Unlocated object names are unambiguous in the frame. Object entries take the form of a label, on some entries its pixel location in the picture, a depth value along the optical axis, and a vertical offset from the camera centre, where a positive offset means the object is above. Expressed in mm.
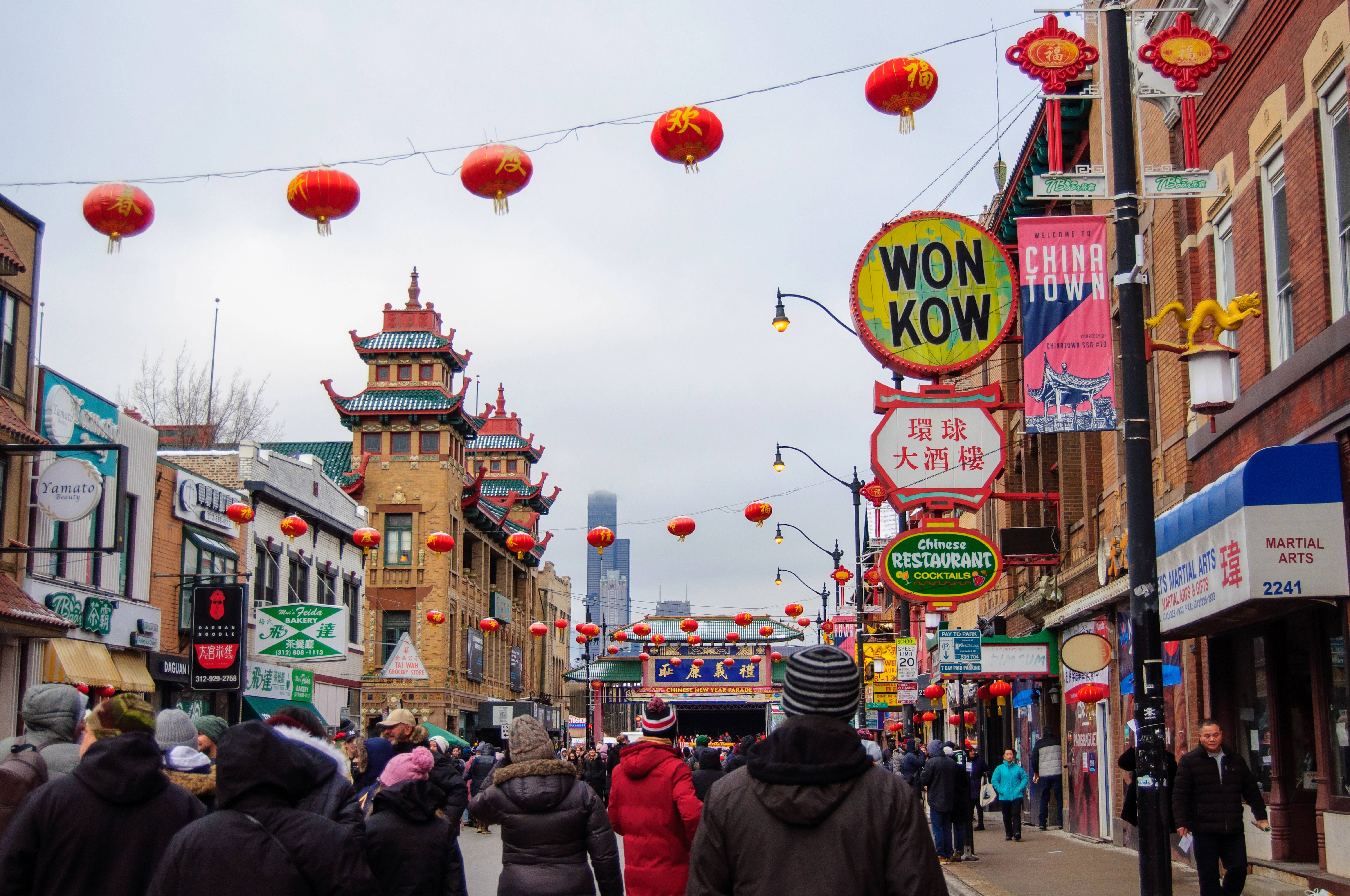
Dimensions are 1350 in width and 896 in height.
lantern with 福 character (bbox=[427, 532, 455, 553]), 41094 +3580
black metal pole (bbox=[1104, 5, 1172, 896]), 9844 +1184
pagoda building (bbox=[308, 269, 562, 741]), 56281 +6909
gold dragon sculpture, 11664 +2887
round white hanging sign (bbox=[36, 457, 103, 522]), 23297 +2891
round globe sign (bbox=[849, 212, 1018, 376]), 19578 +5116
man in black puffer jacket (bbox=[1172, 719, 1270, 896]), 12047 -1173
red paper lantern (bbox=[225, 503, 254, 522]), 31484 +3417
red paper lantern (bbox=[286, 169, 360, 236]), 13523 +4493
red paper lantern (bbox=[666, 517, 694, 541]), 33719 +3274
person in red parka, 8516 -904
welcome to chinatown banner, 16375 +4003
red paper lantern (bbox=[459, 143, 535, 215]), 13102 +4557
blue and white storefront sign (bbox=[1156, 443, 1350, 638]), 11984 +1161
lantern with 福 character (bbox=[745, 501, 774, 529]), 33312 +3600
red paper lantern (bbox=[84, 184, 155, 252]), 13961 +4481
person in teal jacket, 24188 -2172
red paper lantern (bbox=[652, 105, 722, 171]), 13109 +4891
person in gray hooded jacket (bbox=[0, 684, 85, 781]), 7180 -289
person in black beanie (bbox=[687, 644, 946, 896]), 4438 -489
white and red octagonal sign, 19547 +2945
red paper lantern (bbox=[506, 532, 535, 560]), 41094 +3595
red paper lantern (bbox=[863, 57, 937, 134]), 13617 +5541
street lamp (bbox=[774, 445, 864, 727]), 35156 +3428
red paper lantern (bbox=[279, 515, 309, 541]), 34906 +3437
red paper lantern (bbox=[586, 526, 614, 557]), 31984 +2915
